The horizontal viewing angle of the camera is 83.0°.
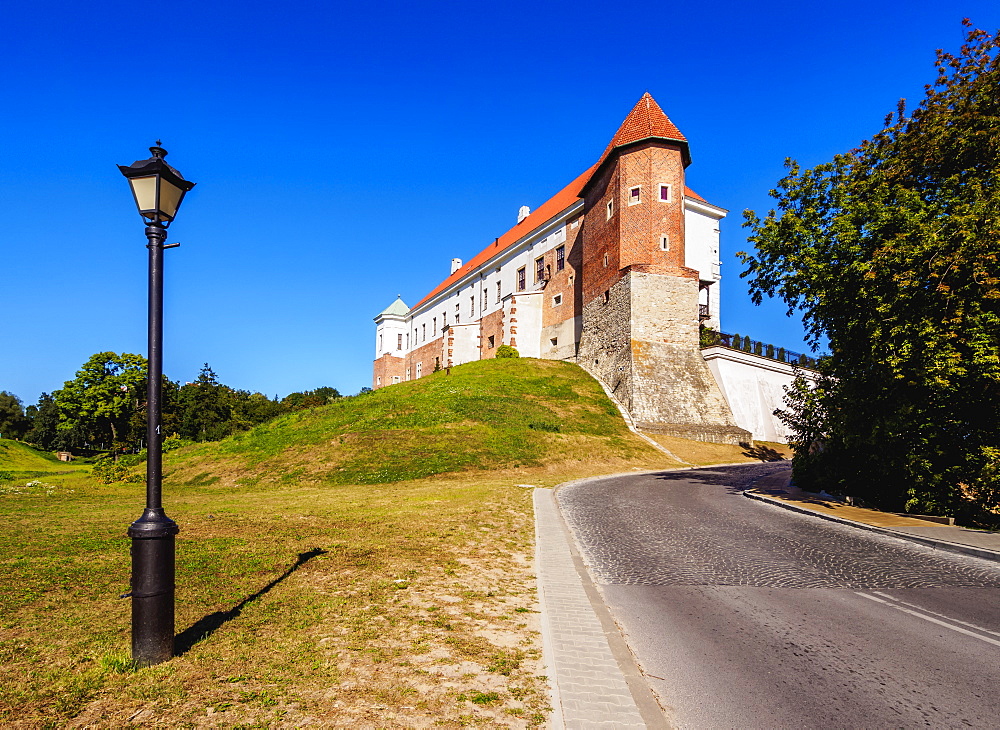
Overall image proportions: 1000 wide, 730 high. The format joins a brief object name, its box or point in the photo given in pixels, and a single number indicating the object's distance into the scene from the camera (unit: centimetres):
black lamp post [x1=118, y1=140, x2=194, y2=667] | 426
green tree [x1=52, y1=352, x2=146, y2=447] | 5769
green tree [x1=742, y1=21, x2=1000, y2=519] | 1101
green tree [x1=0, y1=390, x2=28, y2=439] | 8038
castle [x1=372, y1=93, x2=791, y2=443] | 3322
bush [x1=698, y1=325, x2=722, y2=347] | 3619
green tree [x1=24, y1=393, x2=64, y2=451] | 7125
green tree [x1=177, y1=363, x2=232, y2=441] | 6122
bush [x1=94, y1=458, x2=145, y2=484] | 2197
